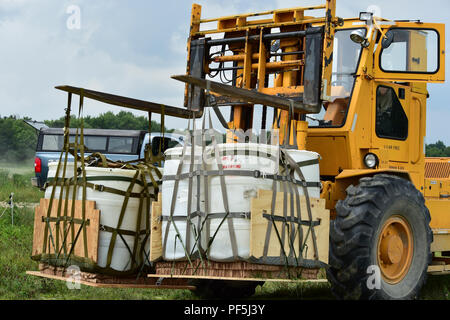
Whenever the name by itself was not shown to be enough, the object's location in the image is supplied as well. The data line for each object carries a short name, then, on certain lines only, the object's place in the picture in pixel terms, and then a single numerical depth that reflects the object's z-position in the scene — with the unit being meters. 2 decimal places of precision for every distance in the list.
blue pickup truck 20.81
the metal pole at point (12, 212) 15.01
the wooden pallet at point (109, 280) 7.19
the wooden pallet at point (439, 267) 8.70
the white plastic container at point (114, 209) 7.22
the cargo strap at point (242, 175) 6.41
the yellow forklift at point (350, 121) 7.25
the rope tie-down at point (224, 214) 6.40
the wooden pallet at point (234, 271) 6.38
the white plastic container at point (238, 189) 6.35
